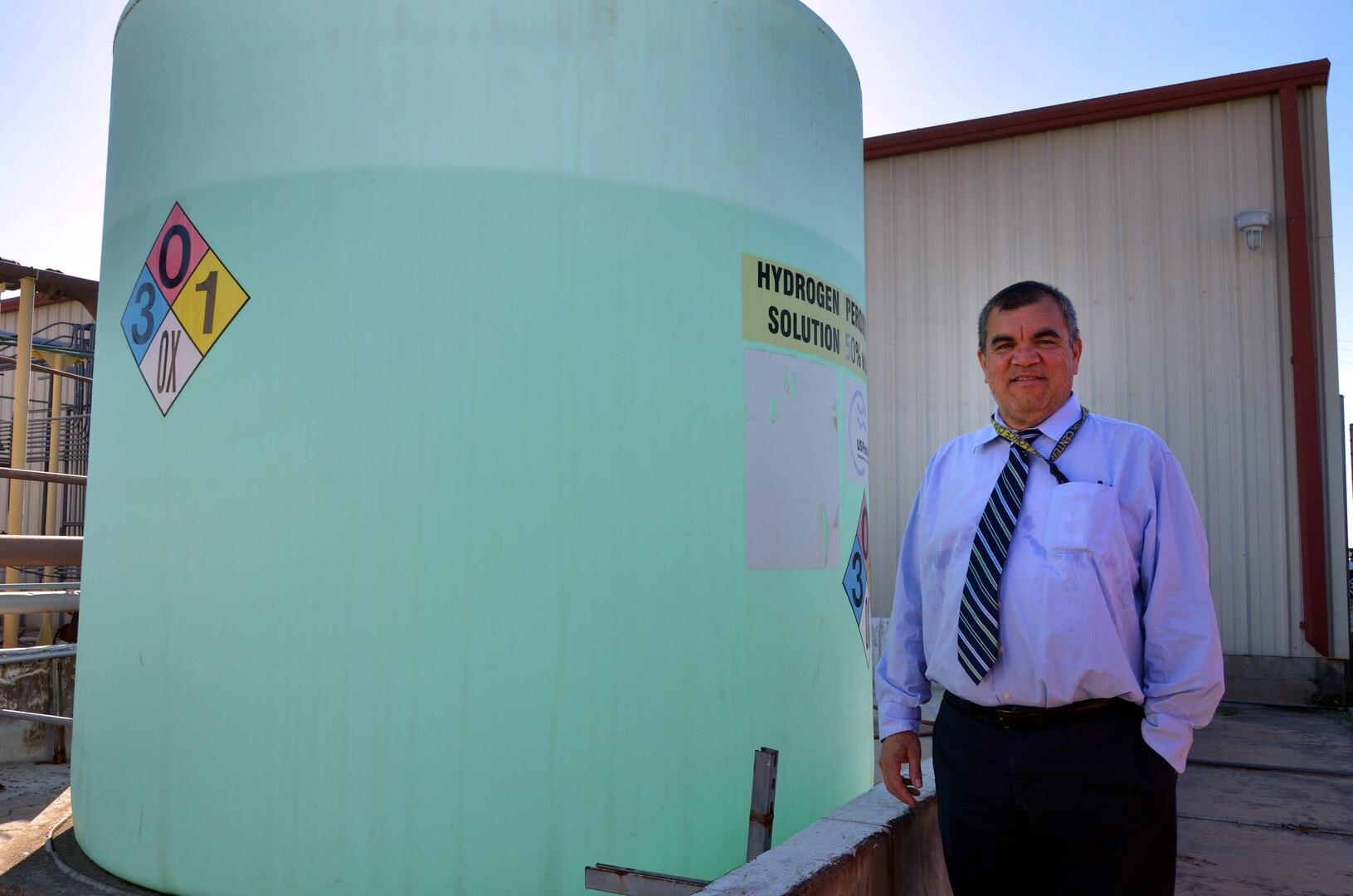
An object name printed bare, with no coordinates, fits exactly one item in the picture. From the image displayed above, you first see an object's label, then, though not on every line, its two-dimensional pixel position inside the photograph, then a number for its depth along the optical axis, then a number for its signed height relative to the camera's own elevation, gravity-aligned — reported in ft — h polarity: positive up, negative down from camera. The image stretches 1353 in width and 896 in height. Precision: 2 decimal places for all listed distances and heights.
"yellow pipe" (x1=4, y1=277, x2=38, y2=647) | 28.37 +3.79
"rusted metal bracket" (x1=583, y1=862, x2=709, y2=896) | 9.36 -3.29
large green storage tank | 10.51 +0.62
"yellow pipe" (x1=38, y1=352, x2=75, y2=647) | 45.32 +3.75
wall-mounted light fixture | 31.30 +8.88
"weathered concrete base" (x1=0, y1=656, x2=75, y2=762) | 22.15 -4.19
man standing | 7.20 -0.81
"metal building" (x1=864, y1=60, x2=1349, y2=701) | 31.07 +6.90
